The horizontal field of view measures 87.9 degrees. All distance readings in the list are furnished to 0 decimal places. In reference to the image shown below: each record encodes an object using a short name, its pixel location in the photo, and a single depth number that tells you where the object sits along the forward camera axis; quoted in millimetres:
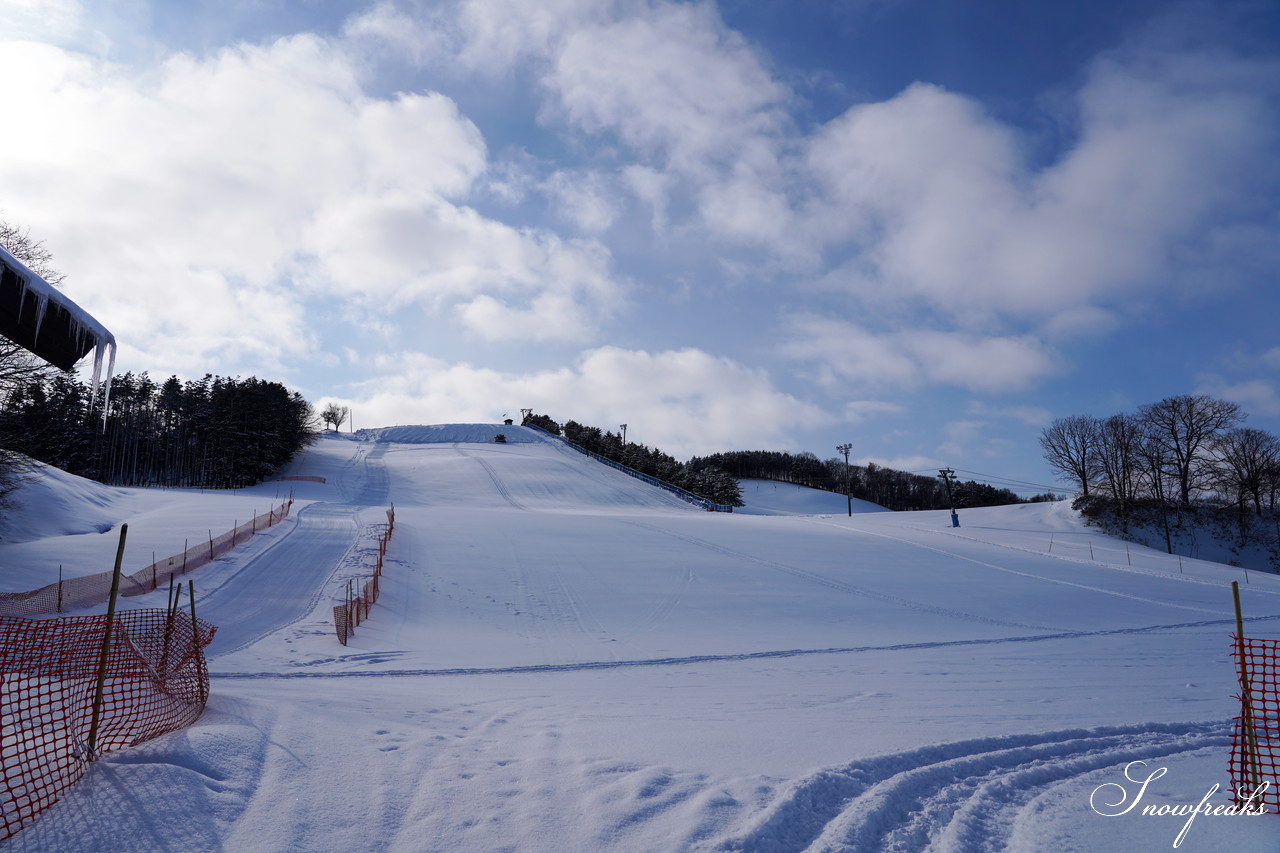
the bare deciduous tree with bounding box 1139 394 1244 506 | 49375
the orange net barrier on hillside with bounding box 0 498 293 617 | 13117
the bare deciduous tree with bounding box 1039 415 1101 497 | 52906
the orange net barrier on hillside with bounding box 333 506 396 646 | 13727
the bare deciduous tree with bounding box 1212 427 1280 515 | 47406
